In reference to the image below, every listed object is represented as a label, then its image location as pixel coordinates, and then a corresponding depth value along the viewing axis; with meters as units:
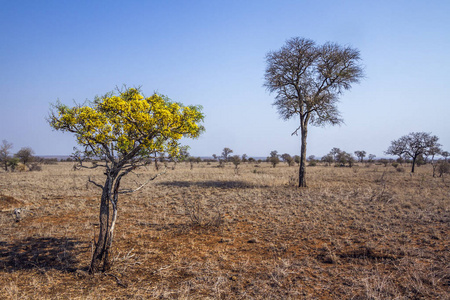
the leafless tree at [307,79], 16.53
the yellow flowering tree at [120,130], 5.07
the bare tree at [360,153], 64.27
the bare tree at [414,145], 30.77
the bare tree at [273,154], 56.36
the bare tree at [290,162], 43.12
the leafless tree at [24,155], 35.99
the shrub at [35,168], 34.00
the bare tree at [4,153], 32.72
